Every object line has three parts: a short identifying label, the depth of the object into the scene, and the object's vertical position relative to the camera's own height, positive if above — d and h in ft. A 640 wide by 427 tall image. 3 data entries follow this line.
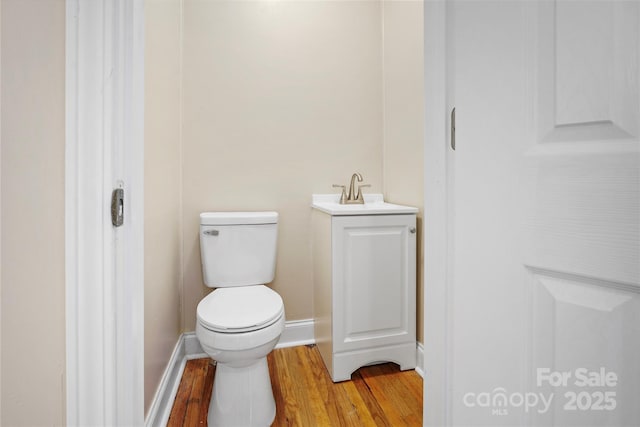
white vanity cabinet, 5.34 -1.28
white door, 1.55 +0.00
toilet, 4.13 -1.41
